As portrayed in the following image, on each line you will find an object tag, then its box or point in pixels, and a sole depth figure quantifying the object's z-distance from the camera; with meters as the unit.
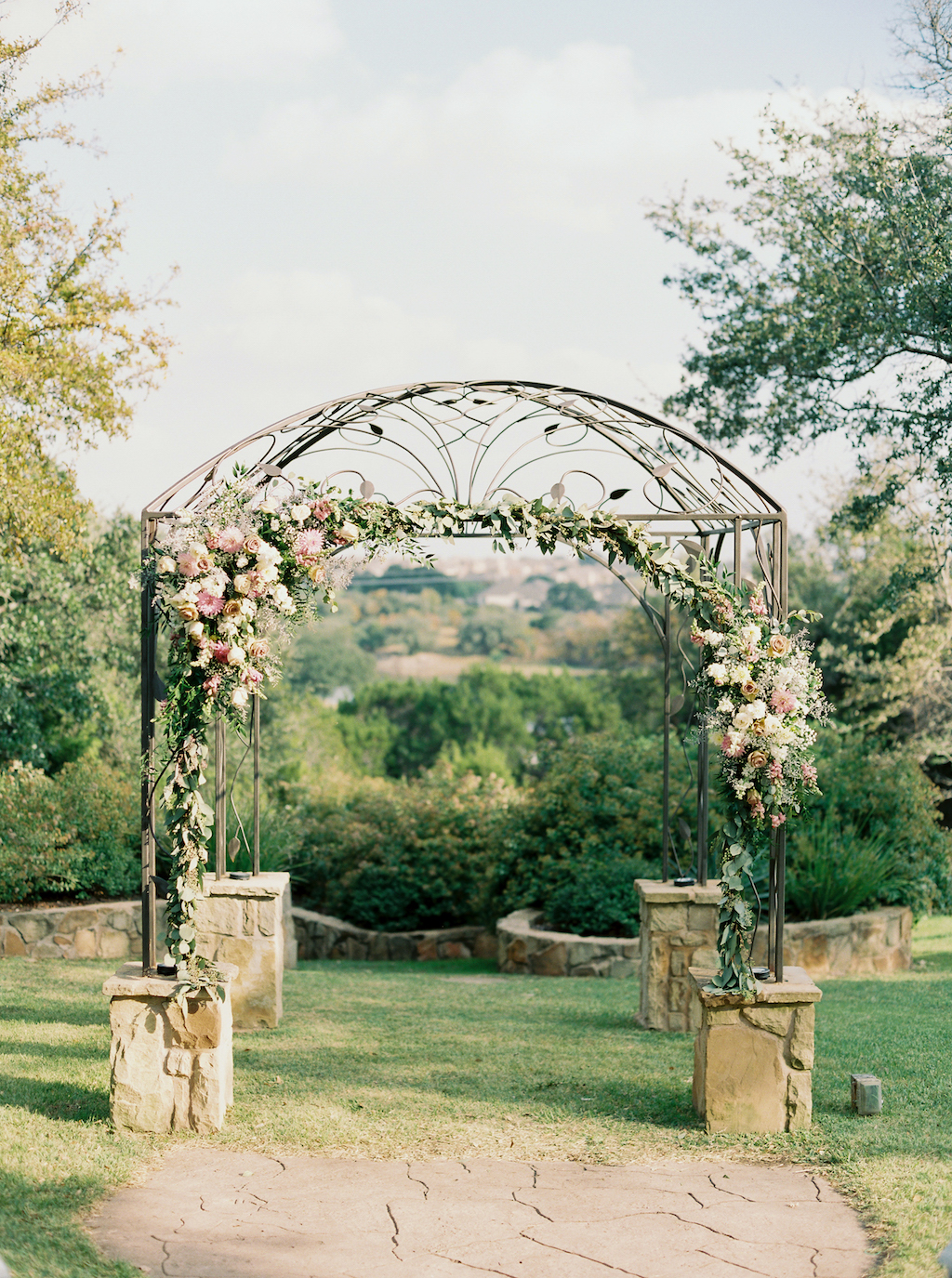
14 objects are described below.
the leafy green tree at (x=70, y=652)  9.95
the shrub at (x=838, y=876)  8.38
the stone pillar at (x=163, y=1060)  4.23
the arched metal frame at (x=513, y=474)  4.41
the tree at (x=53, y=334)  7.70
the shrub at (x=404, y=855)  9.87
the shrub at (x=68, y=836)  8.12
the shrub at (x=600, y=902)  8.26
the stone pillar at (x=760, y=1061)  4.26
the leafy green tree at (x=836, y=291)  7.77
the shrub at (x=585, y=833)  8.48
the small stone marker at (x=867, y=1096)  4.40
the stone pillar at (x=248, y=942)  5.89
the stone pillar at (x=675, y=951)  6.00
